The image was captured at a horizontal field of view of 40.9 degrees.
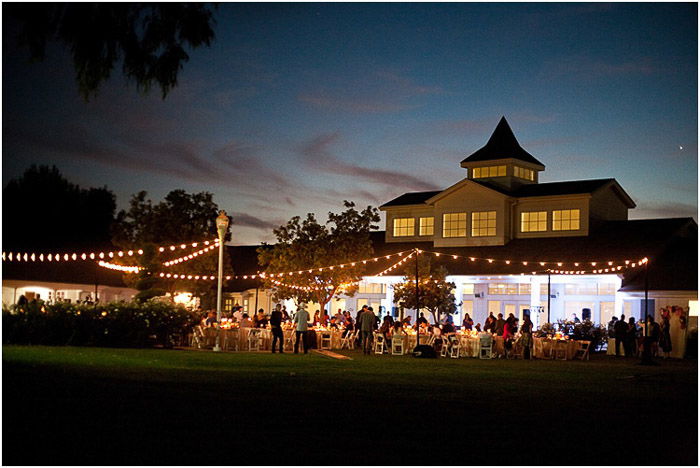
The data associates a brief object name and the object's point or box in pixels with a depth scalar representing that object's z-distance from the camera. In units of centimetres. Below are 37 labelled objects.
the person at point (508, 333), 2953
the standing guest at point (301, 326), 2838
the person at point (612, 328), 3509
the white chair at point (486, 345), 2905
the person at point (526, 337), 2897
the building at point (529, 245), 3828
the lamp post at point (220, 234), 2716
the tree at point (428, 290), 3822
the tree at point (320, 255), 4081
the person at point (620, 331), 3228
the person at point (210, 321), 3087
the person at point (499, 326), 3139
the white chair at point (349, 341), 3388
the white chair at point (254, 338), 3019
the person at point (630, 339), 3222
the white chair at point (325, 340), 3309
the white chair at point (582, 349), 2934
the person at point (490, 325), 3271
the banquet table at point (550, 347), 2955
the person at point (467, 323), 3531
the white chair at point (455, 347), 2928
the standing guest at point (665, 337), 3057
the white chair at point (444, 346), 2931
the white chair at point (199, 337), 2911
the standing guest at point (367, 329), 2877
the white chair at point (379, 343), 3057
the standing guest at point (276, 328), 2886
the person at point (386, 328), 3063
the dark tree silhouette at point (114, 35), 1055
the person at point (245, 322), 3150
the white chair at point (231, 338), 2994
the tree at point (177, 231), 4741
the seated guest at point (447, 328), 3067
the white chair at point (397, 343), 2964
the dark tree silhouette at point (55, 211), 5650
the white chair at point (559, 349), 2959
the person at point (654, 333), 3020
